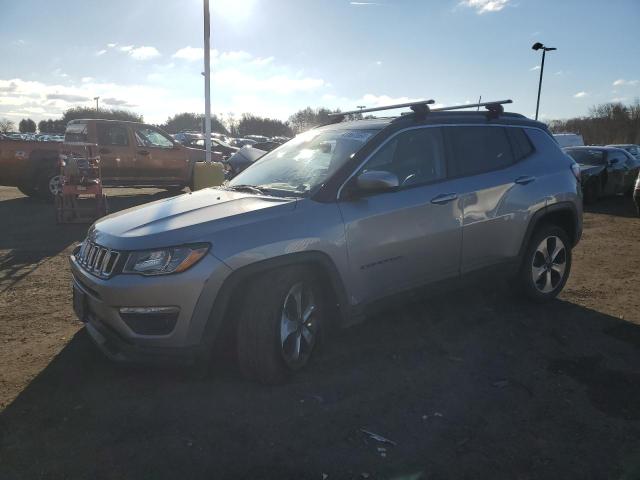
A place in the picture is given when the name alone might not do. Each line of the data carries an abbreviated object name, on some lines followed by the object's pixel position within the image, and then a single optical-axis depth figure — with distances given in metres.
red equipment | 8.80
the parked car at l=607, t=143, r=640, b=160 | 20.90
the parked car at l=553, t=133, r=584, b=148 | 21.49
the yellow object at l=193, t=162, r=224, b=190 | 11.27
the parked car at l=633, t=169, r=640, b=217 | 10.30
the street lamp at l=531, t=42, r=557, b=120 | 27.89
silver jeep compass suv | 2.85
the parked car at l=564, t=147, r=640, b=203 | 12.75
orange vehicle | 10.91
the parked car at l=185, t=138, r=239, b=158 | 27.05
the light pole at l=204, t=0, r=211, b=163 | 12.55
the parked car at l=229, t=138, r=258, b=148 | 36.82
